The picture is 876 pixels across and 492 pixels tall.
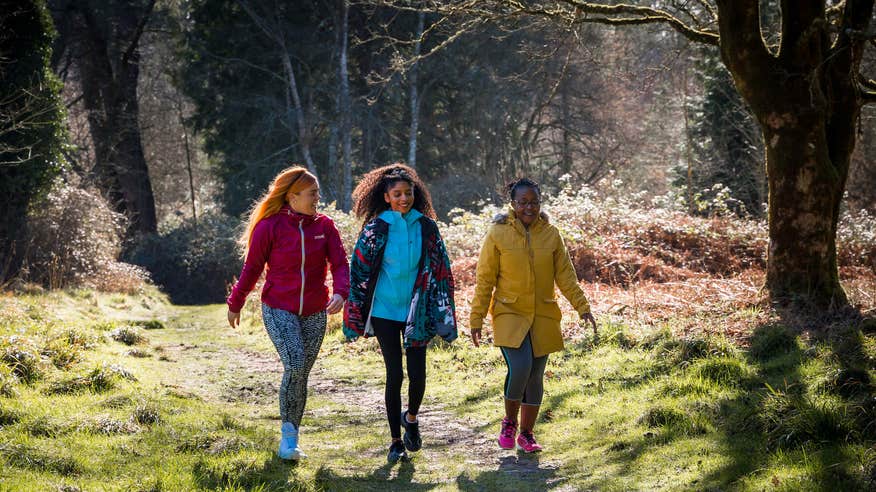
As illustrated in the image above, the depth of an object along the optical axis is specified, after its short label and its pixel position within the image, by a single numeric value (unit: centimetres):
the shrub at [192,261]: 2427
